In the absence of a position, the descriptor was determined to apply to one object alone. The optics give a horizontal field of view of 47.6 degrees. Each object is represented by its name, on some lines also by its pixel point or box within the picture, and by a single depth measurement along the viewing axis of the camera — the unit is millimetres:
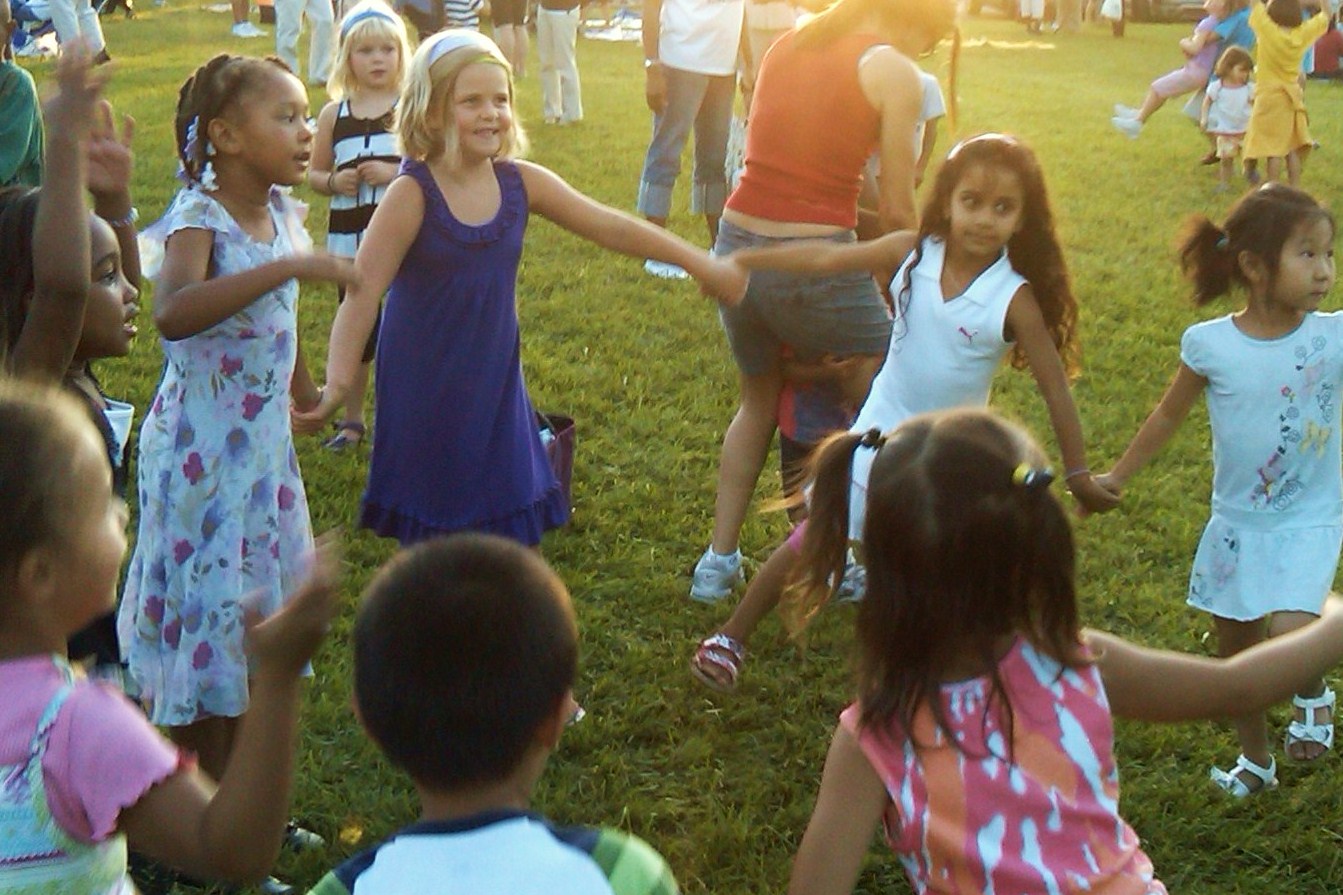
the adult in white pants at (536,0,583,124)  13570
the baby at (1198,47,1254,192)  12156
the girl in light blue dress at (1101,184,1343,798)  3664
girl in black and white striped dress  5570
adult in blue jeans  8438
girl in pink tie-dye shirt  1994
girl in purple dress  3586
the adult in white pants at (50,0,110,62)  14227
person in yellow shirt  11570
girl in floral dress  3346
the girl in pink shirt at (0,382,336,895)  1720
